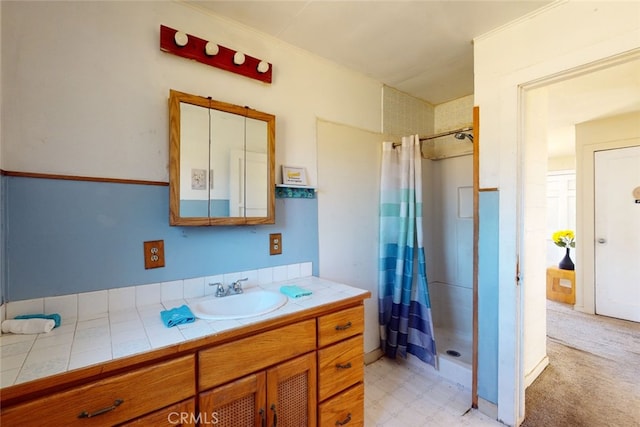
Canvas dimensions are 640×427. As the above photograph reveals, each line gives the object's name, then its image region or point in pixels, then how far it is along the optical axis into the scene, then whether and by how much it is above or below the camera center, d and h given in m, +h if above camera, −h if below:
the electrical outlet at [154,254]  1.35 -0.20
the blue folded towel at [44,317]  1.07 -0.40
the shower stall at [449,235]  2.65 -0.23
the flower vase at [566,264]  3.85 -0.72
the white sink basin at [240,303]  1.35 -0.47
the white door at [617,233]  3.08 -0.24
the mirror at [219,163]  1.39 +0.28
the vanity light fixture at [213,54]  1.40 +0.88
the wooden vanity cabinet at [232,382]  0.79 -0.60
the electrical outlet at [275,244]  1.77 -0.20
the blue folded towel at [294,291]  1.46 -0.42
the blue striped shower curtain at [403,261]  2.18 -0.39
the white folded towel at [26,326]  1.00 -0.41
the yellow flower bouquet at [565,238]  4.14 -0.40
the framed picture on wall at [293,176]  1.80 +0.25
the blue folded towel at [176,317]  1.09 -0.42
